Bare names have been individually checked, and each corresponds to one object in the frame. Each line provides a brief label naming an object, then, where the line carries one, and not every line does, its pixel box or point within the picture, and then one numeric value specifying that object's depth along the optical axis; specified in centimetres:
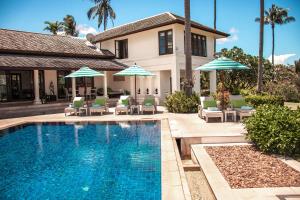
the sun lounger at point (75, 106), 1727
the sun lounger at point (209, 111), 1307
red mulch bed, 562
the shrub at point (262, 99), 1715
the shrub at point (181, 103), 1697
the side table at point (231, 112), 1329
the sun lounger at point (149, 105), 1700
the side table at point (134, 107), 1717
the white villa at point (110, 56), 2188
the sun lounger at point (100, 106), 1731
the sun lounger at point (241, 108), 1317
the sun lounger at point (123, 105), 1708
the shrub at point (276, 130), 728
